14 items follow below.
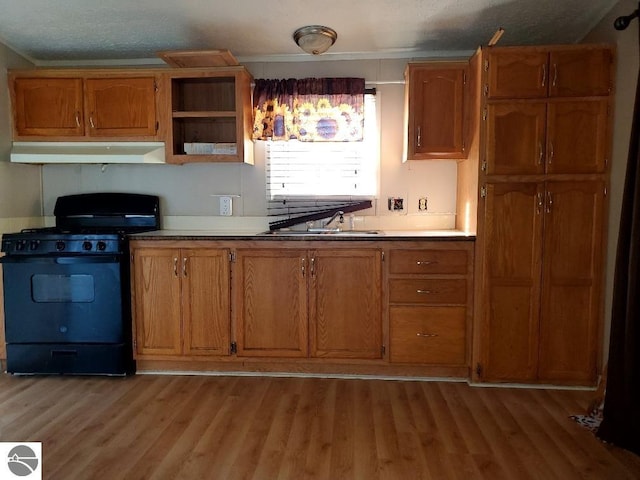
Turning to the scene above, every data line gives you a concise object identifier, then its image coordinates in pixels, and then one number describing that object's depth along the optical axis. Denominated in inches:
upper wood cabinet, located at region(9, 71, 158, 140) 118.3
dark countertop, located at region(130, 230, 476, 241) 105.7
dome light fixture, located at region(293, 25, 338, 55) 108.8
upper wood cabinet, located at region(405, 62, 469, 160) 113.0
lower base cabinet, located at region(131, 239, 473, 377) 107.0
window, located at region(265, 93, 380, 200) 129.6
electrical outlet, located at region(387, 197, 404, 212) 128.8
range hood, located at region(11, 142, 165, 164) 116.3
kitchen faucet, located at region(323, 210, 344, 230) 127.8
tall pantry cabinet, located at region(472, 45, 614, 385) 98.4
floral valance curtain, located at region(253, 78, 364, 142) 124.6
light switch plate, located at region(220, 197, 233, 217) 131.8
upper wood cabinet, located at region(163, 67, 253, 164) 118.3
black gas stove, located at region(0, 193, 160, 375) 109.0
